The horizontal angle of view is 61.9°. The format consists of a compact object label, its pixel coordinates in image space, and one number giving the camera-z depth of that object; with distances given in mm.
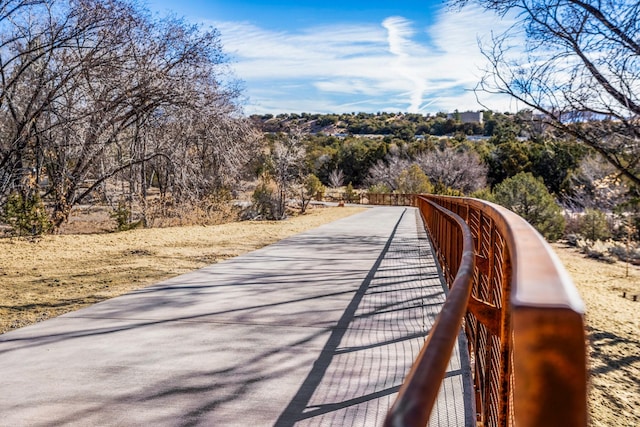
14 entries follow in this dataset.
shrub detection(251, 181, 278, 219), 27203
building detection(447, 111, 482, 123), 115056
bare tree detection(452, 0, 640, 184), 7465
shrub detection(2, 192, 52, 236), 12586
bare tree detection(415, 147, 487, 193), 53531
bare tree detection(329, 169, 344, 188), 71000
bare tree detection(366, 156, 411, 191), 63906
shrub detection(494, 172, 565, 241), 22391
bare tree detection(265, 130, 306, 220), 28234
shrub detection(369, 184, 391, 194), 53600
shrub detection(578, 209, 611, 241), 24062
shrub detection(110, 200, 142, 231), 15766
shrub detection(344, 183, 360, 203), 54453
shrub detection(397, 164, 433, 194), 48809
